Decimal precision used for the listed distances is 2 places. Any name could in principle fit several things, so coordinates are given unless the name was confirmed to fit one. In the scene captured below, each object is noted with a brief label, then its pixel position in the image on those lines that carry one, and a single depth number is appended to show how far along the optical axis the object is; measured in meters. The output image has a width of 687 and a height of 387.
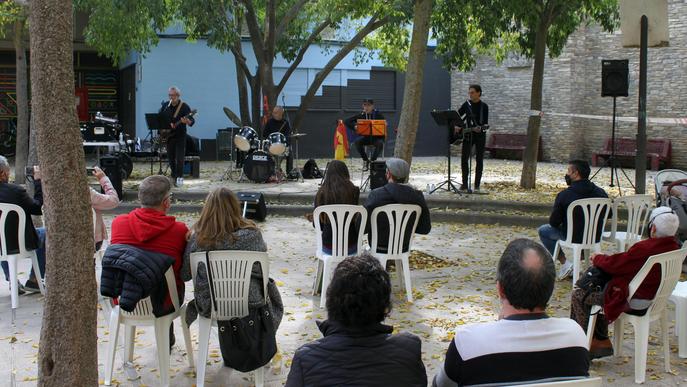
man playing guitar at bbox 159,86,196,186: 13.32
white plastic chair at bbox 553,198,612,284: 6.61
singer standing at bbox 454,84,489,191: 12.20
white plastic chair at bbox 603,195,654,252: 7.08
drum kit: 13.83
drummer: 14.34
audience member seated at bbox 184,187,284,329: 4.43
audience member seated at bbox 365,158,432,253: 6.45
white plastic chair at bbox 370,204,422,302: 6.36
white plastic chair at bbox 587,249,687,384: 4.58
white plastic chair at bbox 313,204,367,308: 6.22
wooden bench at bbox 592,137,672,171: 17.98
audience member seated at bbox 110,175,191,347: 4.40
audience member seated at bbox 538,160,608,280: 6.70
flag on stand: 14.34
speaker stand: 12.31
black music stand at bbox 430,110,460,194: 11.95
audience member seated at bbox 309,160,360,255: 6.36
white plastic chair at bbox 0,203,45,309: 6.00
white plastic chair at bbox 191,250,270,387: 4.35
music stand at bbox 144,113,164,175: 13.43
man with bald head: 2.73
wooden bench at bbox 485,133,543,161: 21.33
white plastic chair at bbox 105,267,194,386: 4.38
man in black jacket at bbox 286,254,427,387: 2.55
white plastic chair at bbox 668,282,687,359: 5.08
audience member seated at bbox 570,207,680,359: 4.63
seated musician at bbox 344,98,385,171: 13.72
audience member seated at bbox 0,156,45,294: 6.05
